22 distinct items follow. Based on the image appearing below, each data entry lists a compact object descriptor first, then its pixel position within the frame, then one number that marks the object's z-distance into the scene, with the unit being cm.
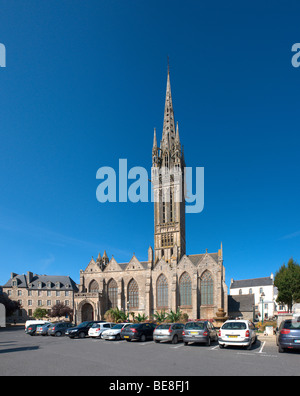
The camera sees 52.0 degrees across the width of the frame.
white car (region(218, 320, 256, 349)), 1523
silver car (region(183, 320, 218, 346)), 1712
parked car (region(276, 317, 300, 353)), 1370
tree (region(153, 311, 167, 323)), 3900
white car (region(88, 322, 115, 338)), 2347
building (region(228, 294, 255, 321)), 4705
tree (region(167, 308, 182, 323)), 3939
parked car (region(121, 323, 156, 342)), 2038
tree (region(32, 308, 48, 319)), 5941
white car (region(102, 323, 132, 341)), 2179
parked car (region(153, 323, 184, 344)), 1878
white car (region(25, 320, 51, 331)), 3273
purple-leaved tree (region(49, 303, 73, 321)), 5766
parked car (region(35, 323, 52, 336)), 2864
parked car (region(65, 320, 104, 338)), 2438
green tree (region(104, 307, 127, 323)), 4250
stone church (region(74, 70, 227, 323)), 4731
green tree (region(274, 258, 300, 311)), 4666
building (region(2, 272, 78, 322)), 6406
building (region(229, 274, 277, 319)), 7512
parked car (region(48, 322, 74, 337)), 2762
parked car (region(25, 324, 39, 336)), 2972
